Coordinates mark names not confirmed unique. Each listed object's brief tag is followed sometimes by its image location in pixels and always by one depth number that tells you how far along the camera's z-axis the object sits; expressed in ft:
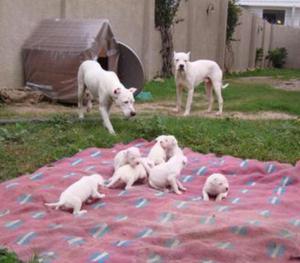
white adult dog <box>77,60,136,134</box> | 25.36
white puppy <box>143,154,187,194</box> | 17.65
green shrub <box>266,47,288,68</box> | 107.76
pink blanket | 12.61
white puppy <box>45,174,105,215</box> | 15.52
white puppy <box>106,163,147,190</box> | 17.85
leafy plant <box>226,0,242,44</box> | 80.48
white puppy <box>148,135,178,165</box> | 19.75
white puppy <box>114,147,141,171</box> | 18.08
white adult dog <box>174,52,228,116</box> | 34.37
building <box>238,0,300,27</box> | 126.93
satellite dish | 37.19
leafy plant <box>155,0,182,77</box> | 57.52
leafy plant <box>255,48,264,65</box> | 100.64
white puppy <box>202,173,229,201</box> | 17.10
